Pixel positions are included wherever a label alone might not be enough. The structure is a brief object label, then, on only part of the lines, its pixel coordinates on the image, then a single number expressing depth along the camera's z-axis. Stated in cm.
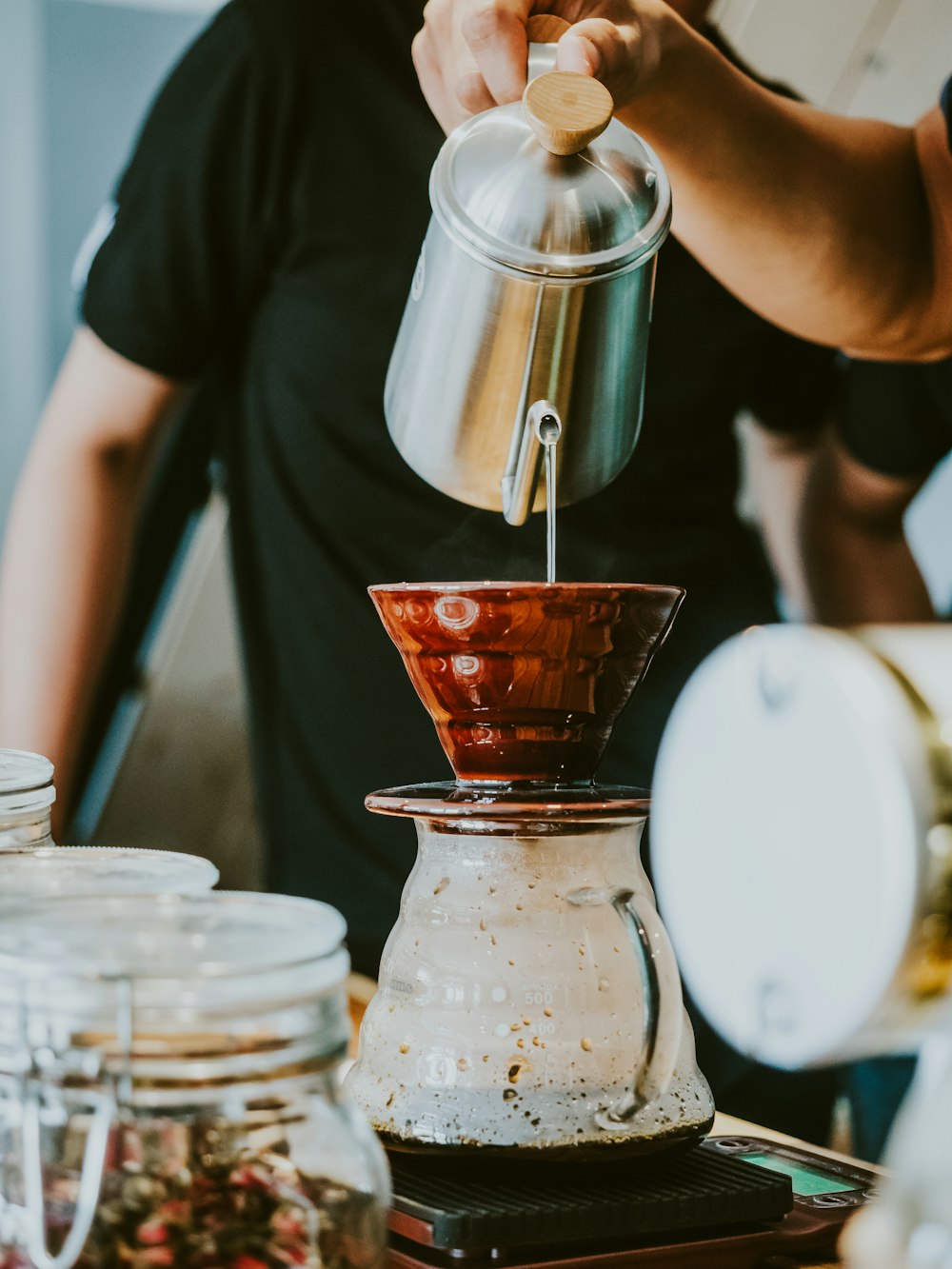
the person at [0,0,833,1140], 155
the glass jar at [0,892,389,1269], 79
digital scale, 90
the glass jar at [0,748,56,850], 99
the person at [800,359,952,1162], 162
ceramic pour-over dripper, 94
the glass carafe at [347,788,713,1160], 93
